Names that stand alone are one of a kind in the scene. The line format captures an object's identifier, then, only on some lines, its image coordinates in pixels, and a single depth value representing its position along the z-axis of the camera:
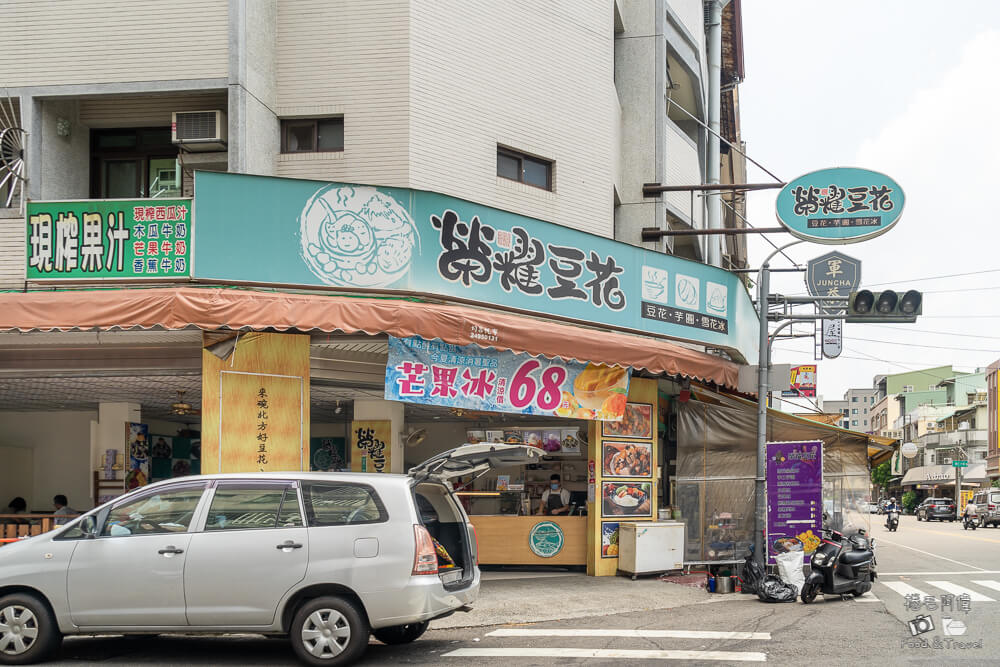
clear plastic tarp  17.98
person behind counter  17.47
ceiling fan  16.92
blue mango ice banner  13.16
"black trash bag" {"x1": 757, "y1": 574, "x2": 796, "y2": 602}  13.85
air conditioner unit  14.53
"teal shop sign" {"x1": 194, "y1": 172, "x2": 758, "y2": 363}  12.87
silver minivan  8.69
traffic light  16.45
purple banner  16.11
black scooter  13.73
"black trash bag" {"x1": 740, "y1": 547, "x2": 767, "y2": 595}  14.72
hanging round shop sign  16.34
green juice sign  12.84
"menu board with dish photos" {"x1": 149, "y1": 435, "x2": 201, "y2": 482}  20.58
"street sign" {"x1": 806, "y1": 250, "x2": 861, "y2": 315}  22.11
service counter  16.83
